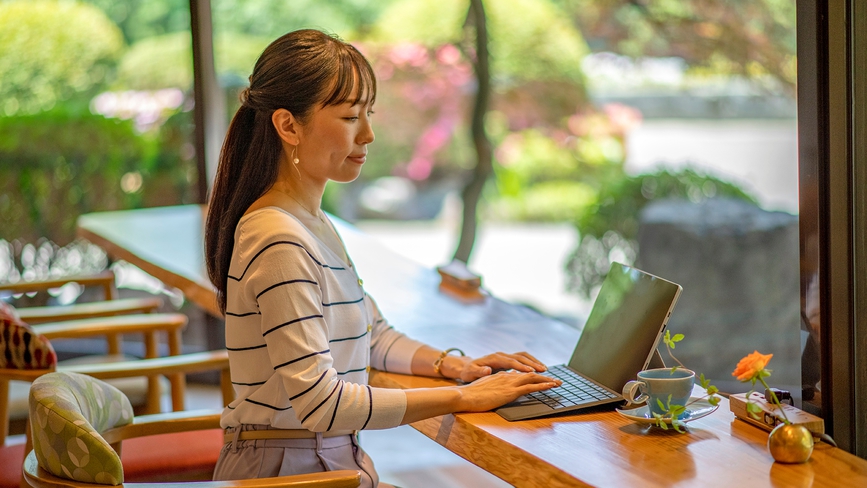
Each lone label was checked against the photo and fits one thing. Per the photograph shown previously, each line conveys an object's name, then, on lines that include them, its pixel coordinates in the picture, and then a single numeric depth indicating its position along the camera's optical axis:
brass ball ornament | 2.38
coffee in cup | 2.51
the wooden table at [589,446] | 2.35
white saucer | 2.52
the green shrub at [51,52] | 6.14
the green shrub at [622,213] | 7.25
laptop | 2.60
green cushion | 2.51
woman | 2.56
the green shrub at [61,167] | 6.16
